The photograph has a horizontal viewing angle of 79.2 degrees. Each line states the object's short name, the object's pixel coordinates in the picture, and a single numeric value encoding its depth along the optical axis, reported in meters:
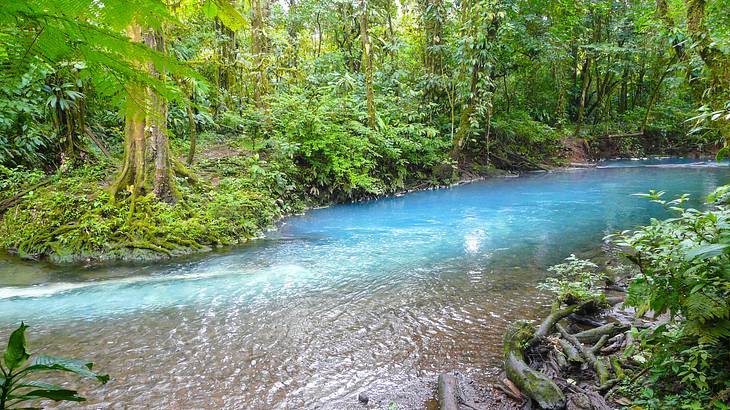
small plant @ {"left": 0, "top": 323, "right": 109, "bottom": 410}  1.22
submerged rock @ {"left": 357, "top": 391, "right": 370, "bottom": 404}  3.78
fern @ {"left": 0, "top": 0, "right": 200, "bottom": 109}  1.42
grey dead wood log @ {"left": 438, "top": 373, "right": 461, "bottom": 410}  3.61
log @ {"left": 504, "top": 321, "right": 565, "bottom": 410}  3.41
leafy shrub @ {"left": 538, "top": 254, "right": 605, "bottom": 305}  5.24
